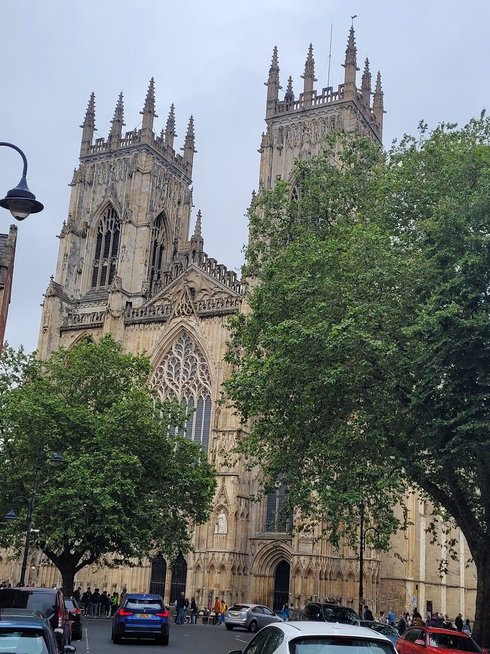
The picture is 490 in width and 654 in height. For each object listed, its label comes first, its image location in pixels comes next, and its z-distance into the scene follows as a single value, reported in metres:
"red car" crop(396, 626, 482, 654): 15.43
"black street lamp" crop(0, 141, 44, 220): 10.96
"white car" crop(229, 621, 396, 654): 7.02
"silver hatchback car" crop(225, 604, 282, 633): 30.22
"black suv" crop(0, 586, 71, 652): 14.52
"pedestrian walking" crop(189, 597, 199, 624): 36.12
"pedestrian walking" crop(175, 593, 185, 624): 34.65
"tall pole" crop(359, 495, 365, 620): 26.34
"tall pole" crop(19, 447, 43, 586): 26.68
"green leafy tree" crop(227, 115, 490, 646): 17.77
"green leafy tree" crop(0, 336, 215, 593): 28.36
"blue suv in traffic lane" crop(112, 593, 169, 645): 19.80
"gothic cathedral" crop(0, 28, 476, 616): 39.09
